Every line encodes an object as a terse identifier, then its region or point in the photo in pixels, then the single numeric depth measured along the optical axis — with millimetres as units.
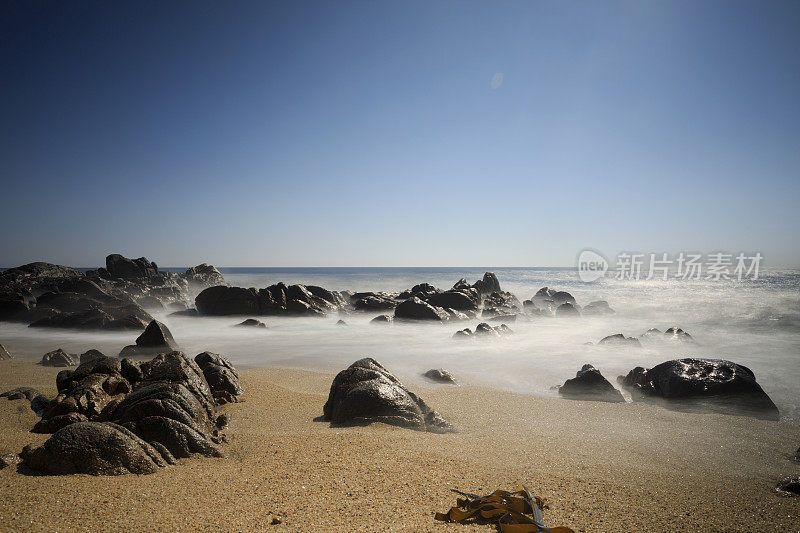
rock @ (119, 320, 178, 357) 8852
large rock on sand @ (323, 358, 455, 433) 4777
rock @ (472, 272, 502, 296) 26205
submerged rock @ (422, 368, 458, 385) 7652
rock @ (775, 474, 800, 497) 3422
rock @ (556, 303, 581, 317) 20047
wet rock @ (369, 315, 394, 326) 16400
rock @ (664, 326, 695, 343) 12344
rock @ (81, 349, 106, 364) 8015
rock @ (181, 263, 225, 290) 30547
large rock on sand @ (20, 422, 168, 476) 2854
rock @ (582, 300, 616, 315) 21141
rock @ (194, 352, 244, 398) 5996
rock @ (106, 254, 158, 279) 25578
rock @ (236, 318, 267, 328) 15149
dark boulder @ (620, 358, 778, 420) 5934
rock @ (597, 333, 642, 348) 11387
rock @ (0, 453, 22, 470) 2875
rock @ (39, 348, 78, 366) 8117
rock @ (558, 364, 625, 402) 6449
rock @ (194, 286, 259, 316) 18156
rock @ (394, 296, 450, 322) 16672
